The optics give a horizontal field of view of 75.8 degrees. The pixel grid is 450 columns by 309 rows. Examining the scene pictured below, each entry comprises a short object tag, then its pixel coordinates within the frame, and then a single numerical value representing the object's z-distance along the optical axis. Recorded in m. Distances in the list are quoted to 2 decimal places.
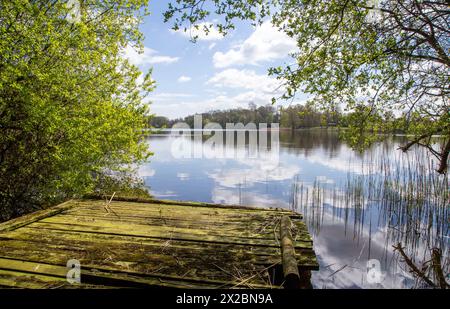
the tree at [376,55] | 6.44
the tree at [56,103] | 6.70
